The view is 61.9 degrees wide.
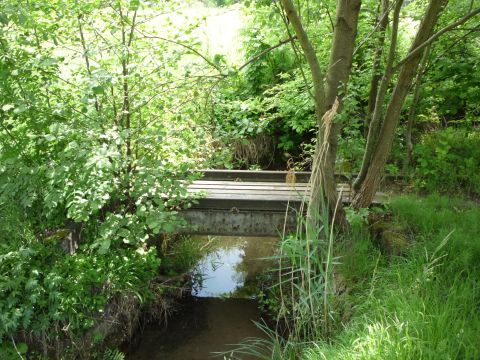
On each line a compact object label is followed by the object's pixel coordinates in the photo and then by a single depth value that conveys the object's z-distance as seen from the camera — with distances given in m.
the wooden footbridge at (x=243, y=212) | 4.39
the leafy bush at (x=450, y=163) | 4.62
